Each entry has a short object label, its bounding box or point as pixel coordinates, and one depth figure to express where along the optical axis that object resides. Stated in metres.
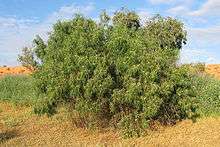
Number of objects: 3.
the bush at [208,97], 10.72
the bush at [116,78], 10.38
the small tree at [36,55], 12.46
